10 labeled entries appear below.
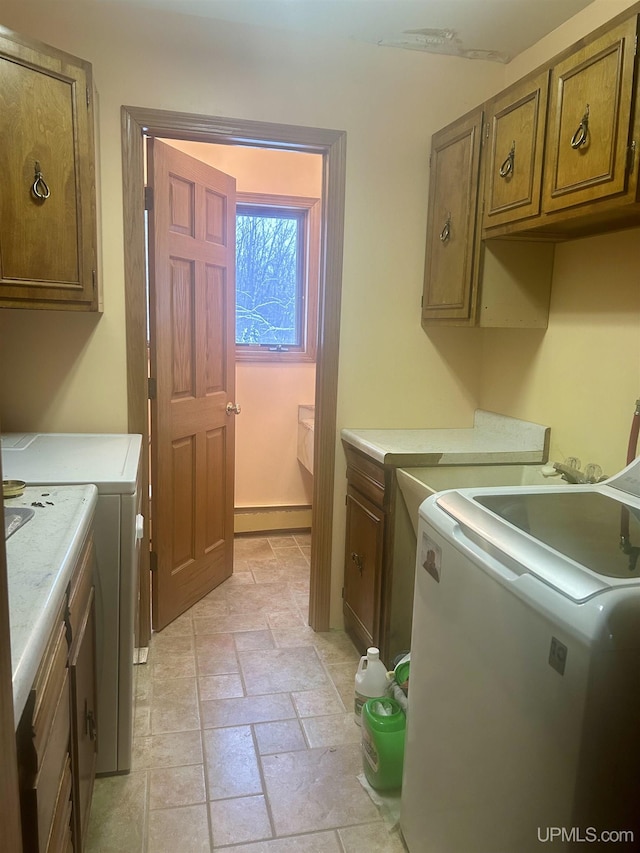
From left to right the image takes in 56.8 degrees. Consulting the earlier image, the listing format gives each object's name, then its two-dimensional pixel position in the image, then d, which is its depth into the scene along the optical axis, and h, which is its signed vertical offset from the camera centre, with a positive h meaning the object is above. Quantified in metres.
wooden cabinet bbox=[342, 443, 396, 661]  2.23 -0.85
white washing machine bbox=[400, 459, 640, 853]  0.88 -0.56
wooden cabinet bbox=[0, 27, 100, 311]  1.79 +0.47
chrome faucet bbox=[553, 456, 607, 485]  1.96 -0.43
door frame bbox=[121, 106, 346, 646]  2.28 +0.25
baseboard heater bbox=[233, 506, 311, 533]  3.97 -1.22
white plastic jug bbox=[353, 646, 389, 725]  1.99 -1.14
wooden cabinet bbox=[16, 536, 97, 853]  0.86 -0.72
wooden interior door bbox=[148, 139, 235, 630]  2.51 -0.18
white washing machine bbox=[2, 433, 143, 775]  1.66 -0.68
